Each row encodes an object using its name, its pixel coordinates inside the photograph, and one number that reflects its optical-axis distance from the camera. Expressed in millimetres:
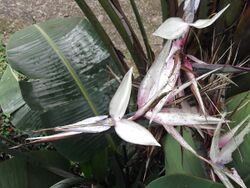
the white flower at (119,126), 744
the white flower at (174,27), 826
